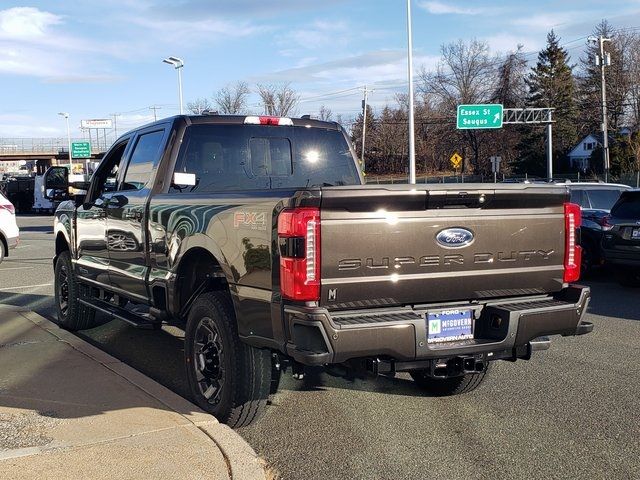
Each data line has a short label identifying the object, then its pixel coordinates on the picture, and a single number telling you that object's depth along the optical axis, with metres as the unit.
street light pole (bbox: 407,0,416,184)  27.67
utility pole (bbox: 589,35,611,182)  42.69
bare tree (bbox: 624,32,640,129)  70.01
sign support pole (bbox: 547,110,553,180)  39.62
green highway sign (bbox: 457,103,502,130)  40.41
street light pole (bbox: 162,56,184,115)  43.12
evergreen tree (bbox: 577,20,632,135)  70.50
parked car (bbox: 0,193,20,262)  14.98
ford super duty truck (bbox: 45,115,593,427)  3.95
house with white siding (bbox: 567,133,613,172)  73.94
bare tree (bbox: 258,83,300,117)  71.35
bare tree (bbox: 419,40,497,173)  81.31
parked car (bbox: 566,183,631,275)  12.42
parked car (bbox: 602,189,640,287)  10.81
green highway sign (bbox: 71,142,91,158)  75.12
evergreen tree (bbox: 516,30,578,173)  71.69
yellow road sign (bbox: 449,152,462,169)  46.40
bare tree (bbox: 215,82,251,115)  70.59
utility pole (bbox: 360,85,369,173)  58.07
